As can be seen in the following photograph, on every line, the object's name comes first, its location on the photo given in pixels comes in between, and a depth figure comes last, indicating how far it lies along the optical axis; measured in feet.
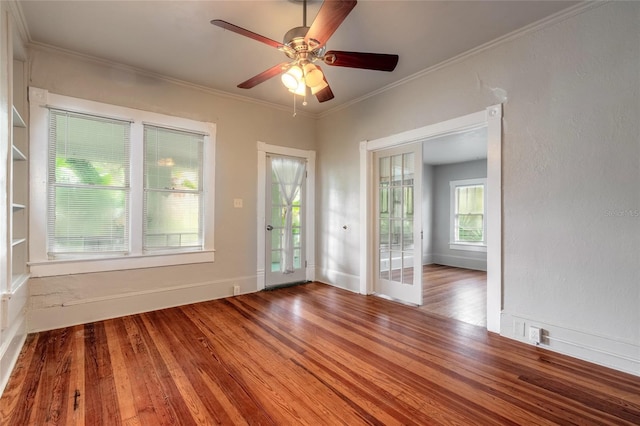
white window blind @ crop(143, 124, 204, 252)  11.63
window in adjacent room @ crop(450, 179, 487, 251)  22.03
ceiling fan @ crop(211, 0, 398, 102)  6.46
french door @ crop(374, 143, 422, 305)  12.06
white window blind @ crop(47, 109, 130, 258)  9.84
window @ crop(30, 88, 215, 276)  9.63
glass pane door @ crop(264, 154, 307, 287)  14.78
